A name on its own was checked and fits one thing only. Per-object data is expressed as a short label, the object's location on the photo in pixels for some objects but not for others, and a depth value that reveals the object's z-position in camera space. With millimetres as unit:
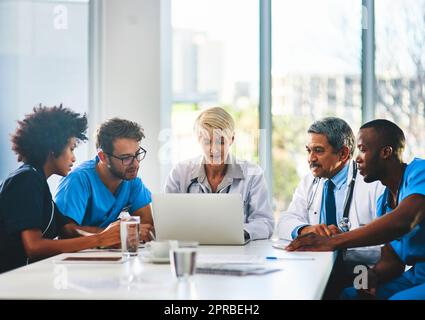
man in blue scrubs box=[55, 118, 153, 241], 3338
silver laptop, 2713
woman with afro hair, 2678
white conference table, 1751
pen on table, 2436
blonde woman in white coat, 3385
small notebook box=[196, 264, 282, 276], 2055
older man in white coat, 3271
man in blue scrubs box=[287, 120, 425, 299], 2783
